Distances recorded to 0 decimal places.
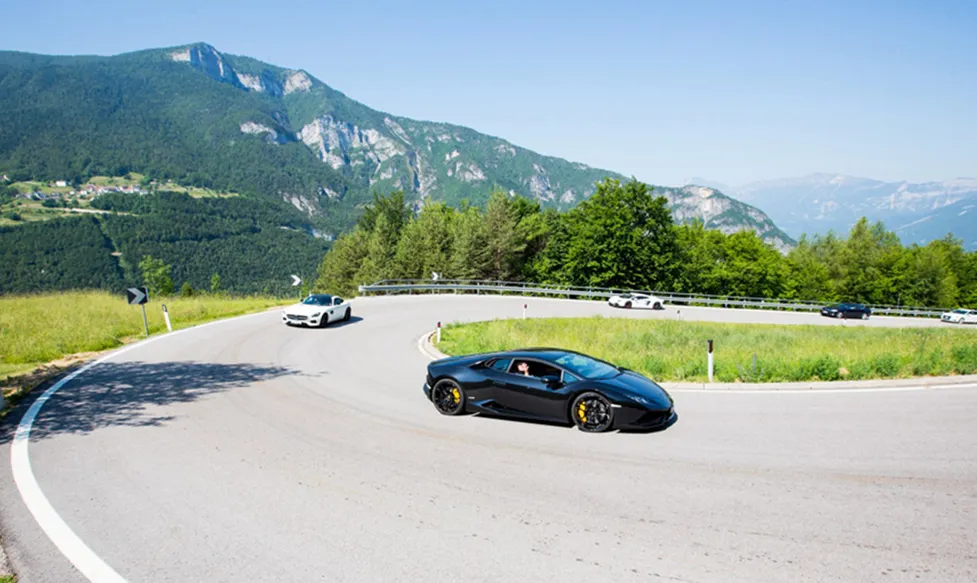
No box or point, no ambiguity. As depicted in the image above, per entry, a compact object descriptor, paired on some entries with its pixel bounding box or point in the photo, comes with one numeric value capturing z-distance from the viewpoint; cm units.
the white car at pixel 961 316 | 4619
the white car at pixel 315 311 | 2173
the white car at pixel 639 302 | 4009
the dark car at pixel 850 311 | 4178
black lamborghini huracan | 879
